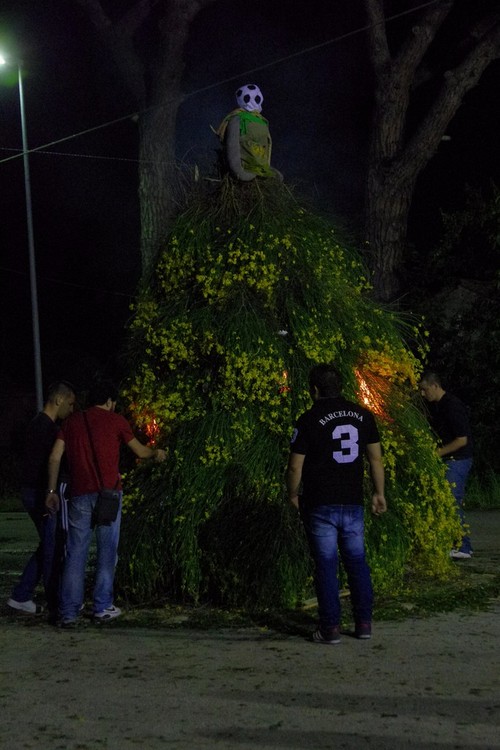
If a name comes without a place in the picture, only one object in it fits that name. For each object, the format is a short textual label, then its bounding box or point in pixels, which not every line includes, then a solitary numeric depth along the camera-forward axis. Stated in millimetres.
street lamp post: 22484
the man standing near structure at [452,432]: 9523
